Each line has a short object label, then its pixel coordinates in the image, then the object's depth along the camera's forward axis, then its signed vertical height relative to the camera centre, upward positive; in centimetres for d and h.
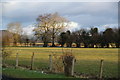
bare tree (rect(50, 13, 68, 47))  11138 +922
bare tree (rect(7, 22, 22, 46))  11211 +751
